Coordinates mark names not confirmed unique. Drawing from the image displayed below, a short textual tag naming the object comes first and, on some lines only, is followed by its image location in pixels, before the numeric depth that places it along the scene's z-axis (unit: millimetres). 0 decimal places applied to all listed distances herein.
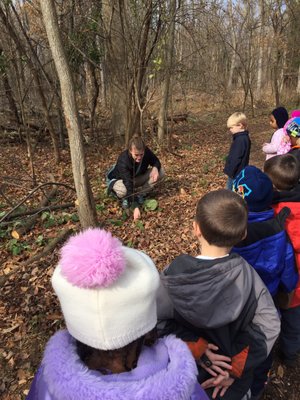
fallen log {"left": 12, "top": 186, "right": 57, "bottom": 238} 4666
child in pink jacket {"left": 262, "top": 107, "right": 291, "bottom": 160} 4273
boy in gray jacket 1502
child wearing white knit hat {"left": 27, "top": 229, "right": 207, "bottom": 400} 970
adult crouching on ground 5086
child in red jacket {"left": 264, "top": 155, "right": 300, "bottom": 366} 2258
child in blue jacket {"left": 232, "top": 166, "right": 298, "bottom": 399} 2000
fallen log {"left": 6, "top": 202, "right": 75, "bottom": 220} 5090
